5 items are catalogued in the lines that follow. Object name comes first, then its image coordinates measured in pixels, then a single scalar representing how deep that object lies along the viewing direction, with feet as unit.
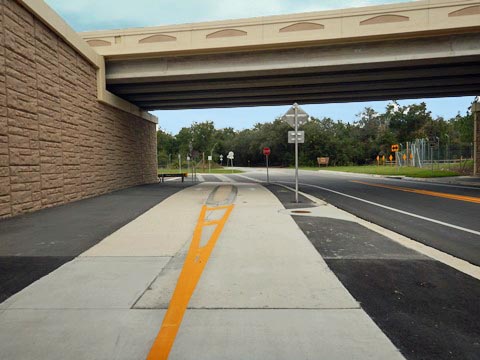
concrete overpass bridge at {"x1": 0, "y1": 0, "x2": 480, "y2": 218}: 32.68
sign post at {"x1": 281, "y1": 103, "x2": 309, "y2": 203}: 39.34
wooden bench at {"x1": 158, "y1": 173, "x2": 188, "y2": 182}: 85.43
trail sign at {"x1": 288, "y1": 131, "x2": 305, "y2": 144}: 40.17
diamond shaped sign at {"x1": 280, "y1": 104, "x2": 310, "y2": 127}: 39.45
